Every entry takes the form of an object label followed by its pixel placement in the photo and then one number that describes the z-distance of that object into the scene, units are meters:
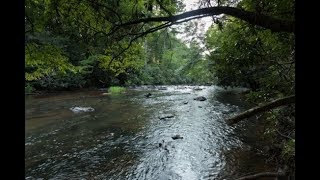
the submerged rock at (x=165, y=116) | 8.67
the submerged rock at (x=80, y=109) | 10.13
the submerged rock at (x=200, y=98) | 12.82
